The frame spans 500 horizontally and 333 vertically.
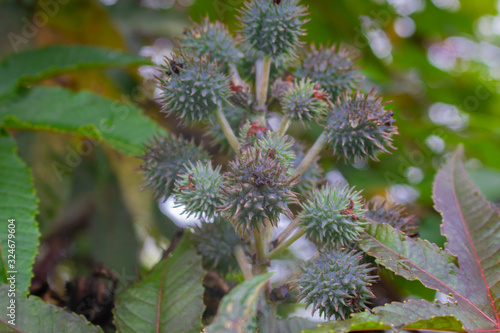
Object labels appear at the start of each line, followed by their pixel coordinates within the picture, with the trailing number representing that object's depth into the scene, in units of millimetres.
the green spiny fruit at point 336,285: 503
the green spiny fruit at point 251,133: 524
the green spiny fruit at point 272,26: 534
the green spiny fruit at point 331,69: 554
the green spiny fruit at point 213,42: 550
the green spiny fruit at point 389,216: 538
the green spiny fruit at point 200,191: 512
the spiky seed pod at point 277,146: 513
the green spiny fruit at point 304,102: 534
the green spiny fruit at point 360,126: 524
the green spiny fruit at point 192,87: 524
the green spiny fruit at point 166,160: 536
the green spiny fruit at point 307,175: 549
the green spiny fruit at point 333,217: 510
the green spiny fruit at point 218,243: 534
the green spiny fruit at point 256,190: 502
